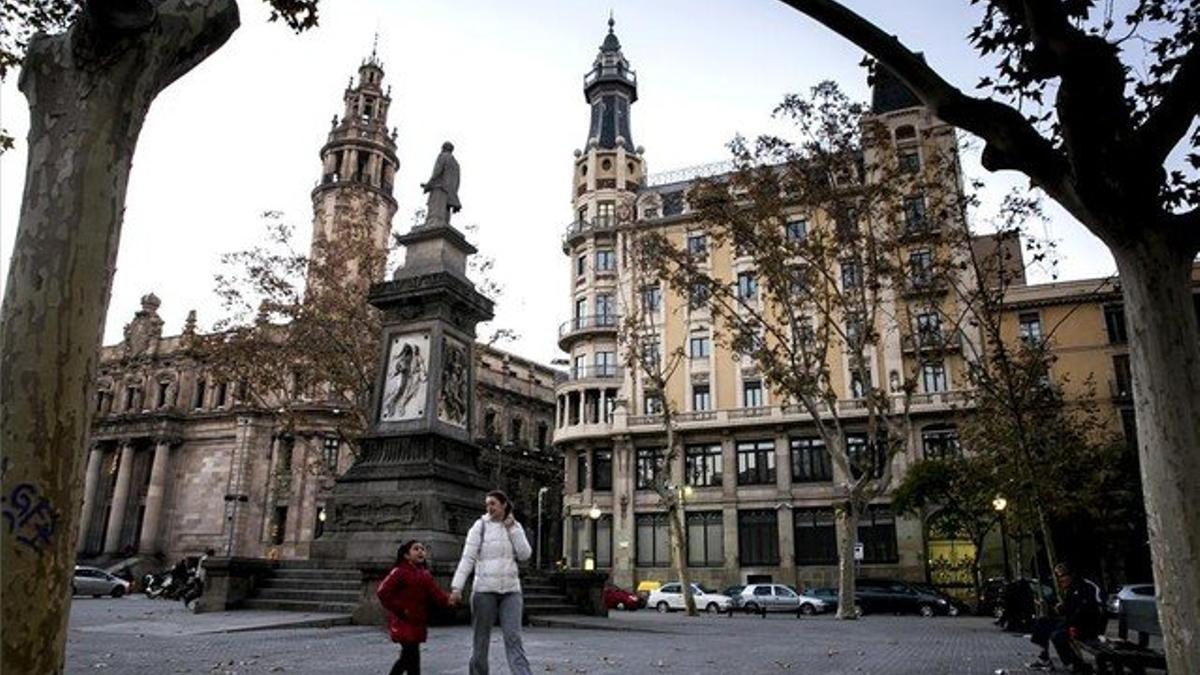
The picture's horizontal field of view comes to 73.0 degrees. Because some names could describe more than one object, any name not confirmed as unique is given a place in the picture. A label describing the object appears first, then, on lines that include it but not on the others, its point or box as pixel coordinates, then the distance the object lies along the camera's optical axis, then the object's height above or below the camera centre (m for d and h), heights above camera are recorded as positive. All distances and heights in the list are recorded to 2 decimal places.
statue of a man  17.50 +7.41
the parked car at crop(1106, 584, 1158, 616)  19.40 -0.89
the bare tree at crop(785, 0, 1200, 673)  5.02 +2.38
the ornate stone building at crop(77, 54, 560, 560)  49.22 +6.43
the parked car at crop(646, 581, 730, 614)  33.66 -2.13
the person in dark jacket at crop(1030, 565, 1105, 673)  9.78 -0.79
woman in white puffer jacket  6.04 -0.24
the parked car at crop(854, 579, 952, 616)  30.42 -1.86
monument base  14.22 +0.73
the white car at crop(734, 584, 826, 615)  31.89 -1.99
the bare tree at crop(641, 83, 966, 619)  21.86 +8.59
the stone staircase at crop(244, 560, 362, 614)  13.44 -0.79
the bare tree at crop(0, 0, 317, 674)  3.13 +1.11
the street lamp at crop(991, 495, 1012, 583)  25.95 +1.37
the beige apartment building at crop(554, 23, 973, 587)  39.91 +5.88
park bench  7.93 -0.99
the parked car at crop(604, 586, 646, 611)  32.68 -2.08
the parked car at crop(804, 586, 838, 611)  32.44 -1.84
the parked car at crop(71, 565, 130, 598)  35.09 -1.91
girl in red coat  6.05 -0.45
